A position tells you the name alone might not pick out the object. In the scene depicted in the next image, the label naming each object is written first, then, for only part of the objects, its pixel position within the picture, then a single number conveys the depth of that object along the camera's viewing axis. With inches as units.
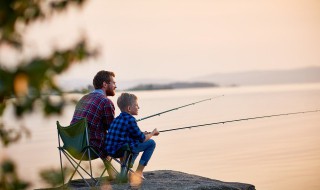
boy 344.2
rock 340.3
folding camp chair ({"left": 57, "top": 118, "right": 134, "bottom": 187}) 337.1
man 355.9
